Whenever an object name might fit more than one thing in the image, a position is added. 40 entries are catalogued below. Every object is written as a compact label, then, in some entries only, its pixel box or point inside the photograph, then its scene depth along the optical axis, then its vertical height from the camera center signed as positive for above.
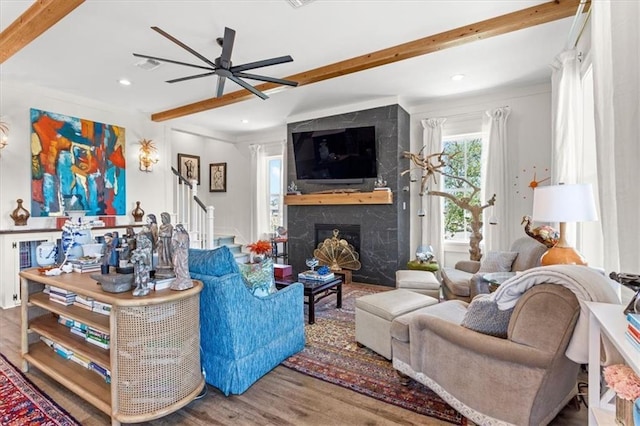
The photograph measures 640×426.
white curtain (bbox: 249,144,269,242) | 7.24 +0.41
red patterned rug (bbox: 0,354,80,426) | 1.89 -1.20
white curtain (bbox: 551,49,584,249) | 3.13 +0.85
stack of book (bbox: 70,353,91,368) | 2.15 -1.00
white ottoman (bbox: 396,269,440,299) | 3.51 -0.82
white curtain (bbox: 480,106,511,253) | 4.66 +0.50
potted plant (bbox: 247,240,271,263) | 4.05 -0.47
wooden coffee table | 3.39 -0.83
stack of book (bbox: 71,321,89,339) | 2.19 -0.80
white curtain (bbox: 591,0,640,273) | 1.37 +0.34
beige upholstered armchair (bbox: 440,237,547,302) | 3.28 -0.76
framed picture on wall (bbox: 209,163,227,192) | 7.83 +0.87
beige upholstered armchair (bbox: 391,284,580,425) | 1.47 -0.80
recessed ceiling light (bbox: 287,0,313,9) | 2.63 +1.73
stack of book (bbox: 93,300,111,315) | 2.07 -0.61
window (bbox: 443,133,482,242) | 5.05 +0.56
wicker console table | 1.72 -0.81
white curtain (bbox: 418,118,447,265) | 5.13 +0.08
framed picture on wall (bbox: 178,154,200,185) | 7.39 +1.11
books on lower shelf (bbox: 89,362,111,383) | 2.02 -1.02
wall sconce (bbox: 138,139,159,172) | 5.70 +1.05
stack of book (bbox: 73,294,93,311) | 2.16 -0.60
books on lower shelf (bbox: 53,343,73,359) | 2.30 -1.00
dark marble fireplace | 5.04 +0.01
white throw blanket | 1.39 -0.36
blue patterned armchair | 2.07 -0.76
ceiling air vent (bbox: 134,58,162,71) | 3.73 +1.77
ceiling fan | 2.55 +1.30
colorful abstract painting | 4.48 +0.73
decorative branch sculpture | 4.50 +0.27
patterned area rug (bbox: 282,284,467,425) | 2.04 -1.22
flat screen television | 5.21 +0.97
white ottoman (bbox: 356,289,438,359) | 2.56 -0.84
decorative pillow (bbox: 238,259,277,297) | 2.40 -0.50
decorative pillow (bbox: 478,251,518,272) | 3.61 -0.59
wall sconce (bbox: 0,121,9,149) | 4.12 +1.04
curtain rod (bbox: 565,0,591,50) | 2.57 +1.63
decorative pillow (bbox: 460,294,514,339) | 1.72 -0.60
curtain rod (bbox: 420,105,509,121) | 4.90 +1.50
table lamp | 2.21 +0.01
